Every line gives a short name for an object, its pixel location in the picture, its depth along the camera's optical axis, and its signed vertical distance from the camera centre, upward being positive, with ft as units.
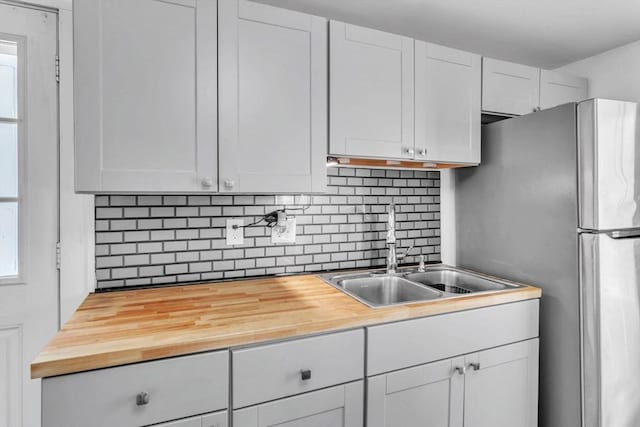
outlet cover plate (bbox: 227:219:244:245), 5.92 -0.31
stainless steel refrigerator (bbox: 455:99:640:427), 5.11 -0.60
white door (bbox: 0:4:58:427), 4.86 +0.23
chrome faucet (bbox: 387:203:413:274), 6.56 -0.56
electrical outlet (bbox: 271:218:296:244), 6.25 -0.35
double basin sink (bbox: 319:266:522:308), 6.00 -1.29
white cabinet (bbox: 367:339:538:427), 4.47 -2.56
